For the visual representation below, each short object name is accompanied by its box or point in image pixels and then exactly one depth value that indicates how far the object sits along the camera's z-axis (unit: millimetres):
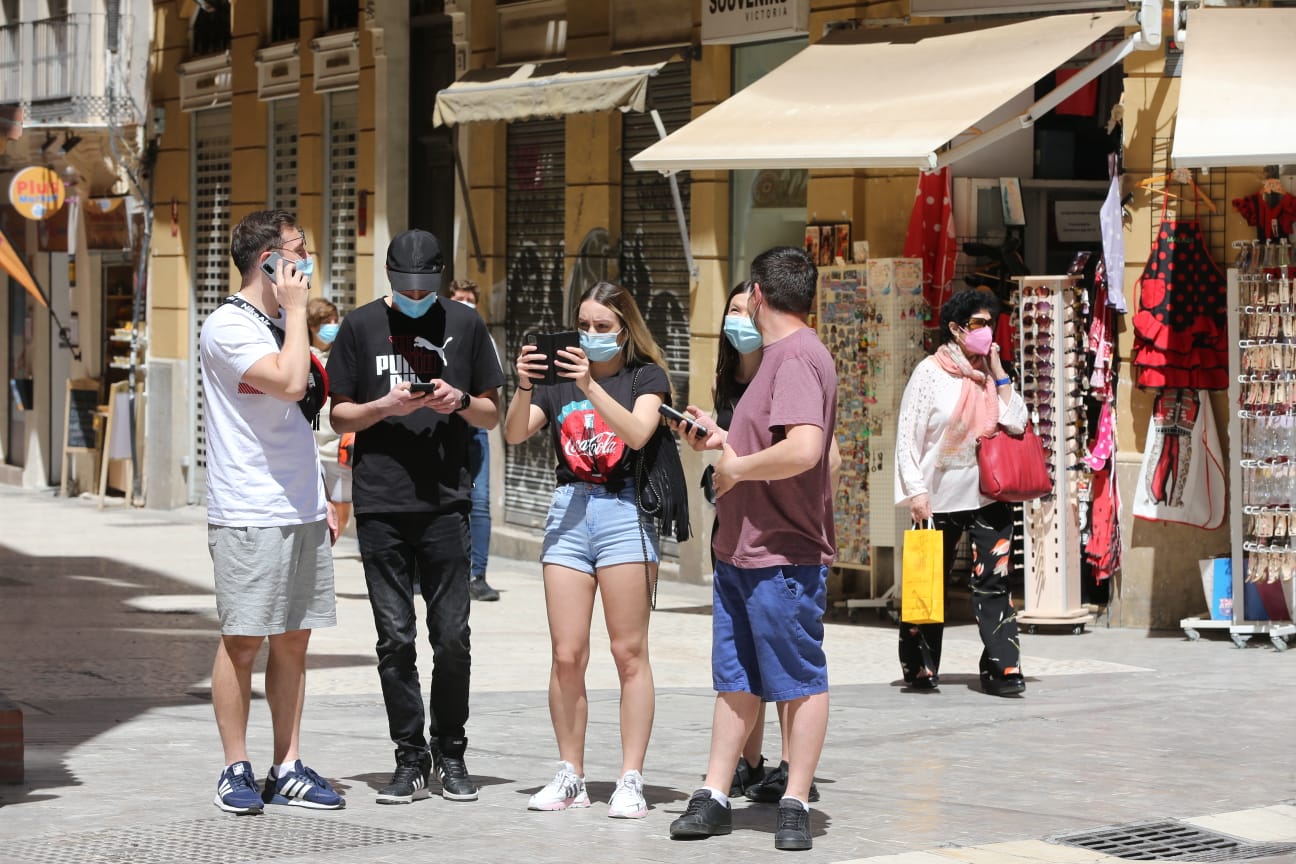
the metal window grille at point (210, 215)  22328
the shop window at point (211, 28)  22359
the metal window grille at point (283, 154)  20969
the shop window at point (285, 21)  21000
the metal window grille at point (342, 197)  19828
